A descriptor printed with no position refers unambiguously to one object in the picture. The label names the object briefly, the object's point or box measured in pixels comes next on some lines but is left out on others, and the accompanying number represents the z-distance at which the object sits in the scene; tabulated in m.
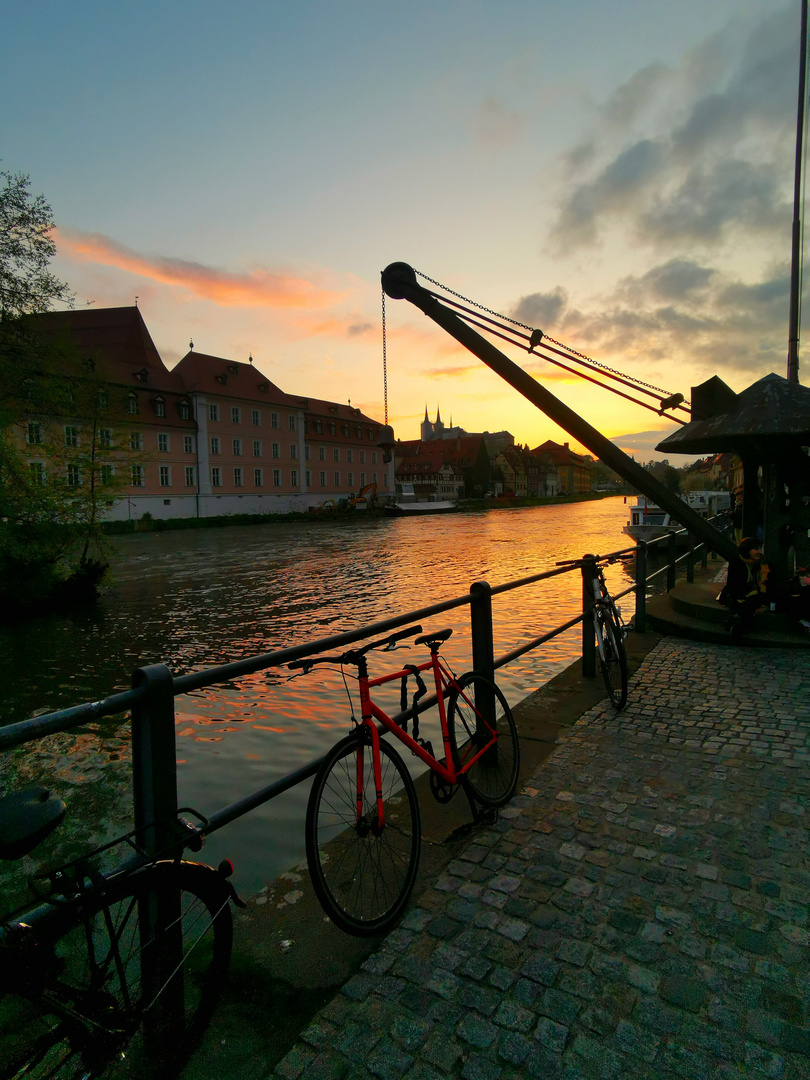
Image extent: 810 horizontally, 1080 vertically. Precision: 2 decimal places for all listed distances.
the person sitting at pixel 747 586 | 8.57
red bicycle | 2.76
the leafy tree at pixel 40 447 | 18.86
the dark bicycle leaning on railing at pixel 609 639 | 5.91
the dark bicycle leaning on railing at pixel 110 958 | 1.67
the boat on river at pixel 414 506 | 76.88
